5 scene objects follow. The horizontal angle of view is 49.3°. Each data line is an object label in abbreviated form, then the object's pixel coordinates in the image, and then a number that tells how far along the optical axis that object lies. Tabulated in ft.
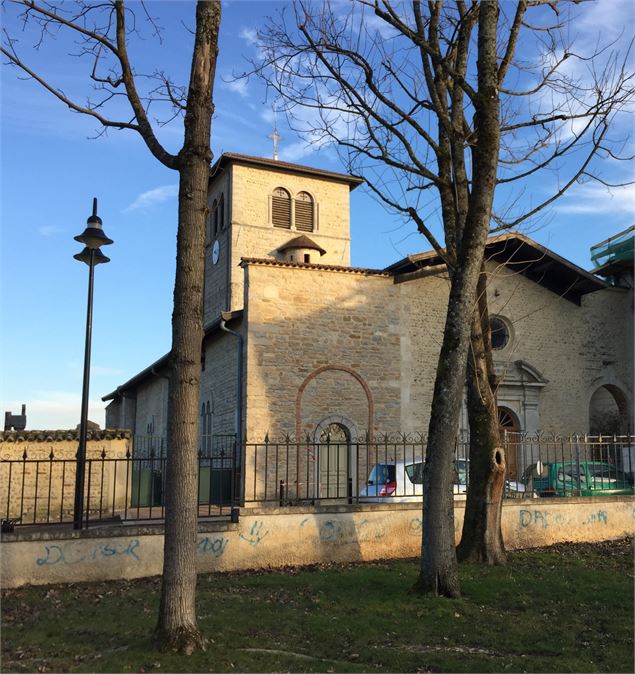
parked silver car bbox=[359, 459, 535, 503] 40.46
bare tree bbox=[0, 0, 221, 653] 17.61
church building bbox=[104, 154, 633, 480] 57.98
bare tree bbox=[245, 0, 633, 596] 25.62
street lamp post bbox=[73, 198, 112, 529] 30.19
